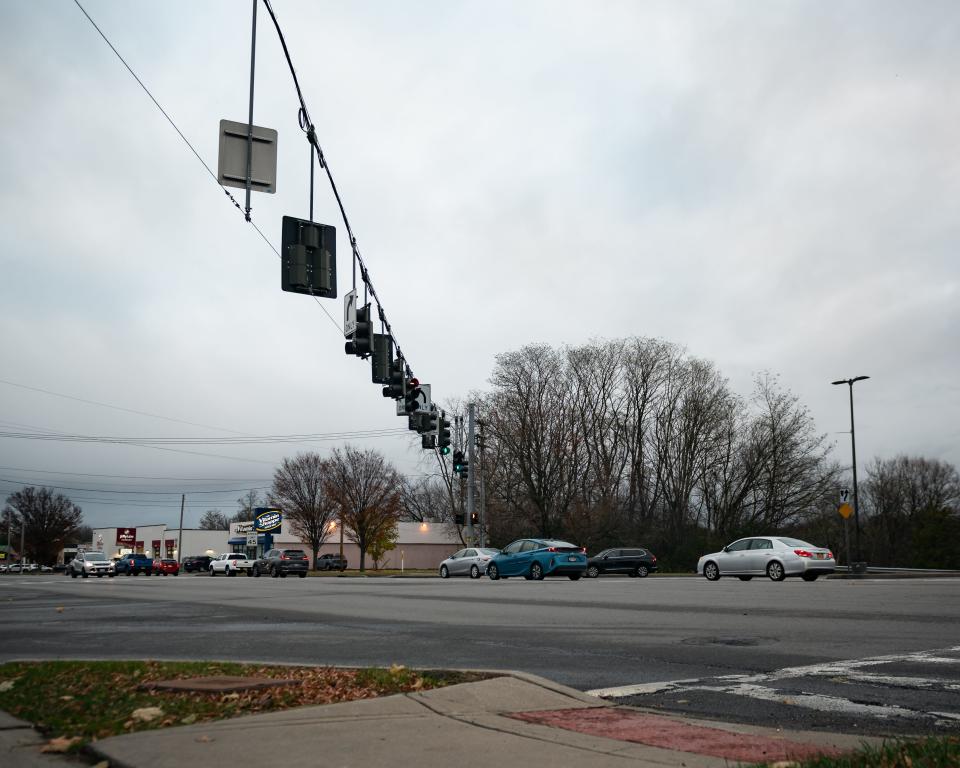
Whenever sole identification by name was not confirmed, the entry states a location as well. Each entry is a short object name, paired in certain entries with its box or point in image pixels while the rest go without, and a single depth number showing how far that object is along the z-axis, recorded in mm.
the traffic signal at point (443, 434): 30031
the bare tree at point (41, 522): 125875
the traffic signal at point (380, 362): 19188
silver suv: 51438
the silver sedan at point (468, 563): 35969
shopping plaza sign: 67500
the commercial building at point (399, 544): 81500
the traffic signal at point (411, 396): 24030
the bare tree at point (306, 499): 79562
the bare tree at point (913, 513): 57750
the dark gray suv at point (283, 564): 48375
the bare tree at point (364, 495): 74750
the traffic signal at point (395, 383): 20469
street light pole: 33844
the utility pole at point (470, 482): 40062
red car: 64688
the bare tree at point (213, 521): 149500
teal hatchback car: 30281
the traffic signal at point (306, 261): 13086
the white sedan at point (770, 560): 25219
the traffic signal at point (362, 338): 18562
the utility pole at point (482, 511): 46344
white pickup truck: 58750
